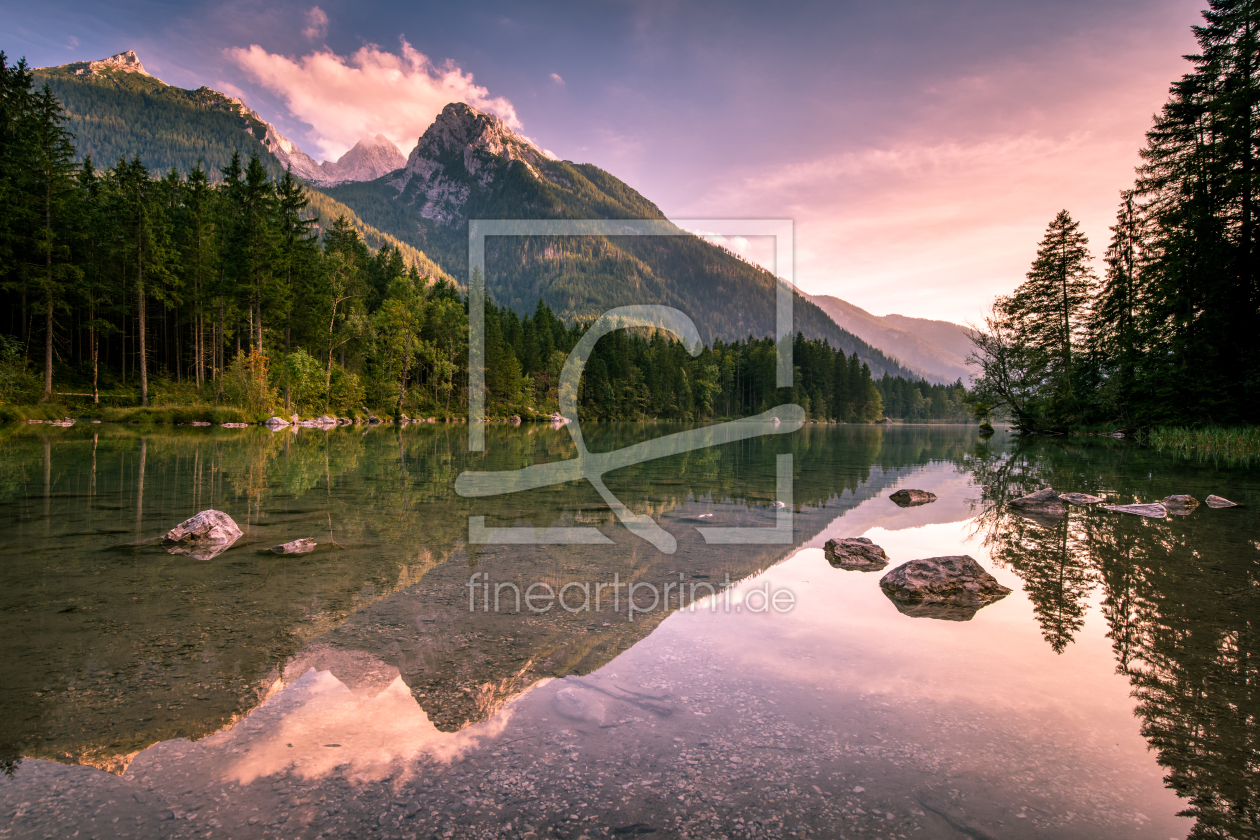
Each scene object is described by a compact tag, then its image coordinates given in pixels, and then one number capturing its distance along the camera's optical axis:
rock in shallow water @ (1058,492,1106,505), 13.31
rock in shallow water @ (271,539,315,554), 7.72
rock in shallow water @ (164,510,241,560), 7.72
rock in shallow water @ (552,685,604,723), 3.70
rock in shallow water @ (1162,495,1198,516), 12.02
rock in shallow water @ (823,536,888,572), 8.01
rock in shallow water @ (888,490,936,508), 13.88
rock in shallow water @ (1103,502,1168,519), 11.50
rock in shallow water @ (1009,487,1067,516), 12.39
